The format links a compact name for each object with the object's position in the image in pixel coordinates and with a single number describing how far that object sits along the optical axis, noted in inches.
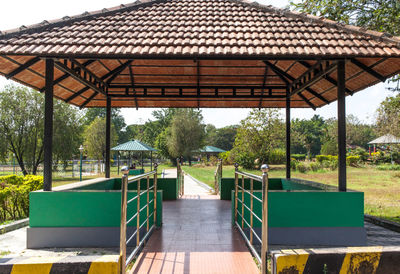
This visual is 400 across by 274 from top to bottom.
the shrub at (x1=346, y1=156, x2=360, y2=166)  1096.8
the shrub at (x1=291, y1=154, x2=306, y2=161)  1785.4
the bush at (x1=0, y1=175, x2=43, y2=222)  305.9
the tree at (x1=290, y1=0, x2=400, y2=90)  314.7
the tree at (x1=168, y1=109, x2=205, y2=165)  1537.9
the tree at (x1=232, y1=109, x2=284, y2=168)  1006.4
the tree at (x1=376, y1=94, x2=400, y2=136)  810.8
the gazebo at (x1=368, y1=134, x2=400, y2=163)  1108.5
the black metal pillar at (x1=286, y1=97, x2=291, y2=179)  321.7
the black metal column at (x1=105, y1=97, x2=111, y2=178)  331.0
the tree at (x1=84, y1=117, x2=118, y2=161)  1311.5
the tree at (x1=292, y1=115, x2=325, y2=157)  2486.7
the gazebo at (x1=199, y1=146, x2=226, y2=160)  1762.4
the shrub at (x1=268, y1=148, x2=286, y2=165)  1074.4
